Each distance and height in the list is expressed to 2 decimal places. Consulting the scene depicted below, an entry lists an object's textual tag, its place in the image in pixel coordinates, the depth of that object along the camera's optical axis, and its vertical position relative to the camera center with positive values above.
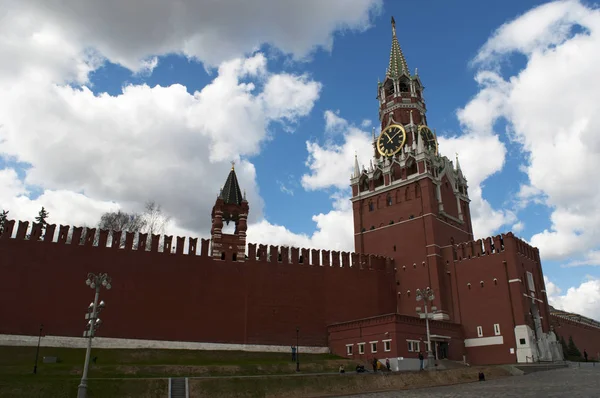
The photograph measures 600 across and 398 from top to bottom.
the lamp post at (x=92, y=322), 20.66 +2.13
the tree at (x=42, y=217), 56.59 +16.66
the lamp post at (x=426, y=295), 34.57 +5.16
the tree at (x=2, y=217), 53.31 +15.80
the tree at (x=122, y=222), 53.07 +15.06
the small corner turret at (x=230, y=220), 43.22 +12.90
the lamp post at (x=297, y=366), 33.84 +0.43
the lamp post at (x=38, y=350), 27.89 +1.35
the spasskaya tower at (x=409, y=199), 50.56 +17.95
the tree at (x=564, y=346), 52.21 +2.67
